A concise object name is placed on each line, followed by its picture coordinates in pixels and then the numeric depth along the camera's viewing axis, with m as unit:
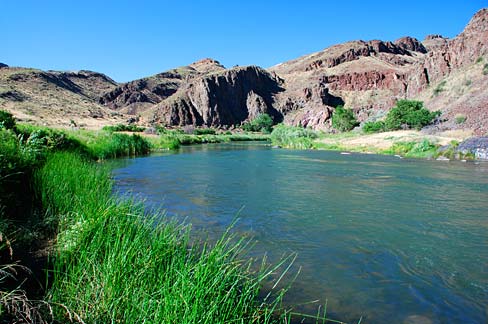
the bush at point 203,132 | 95.84
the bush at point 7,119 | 13.01
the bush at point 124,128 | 53.77
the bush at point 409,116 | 53.07
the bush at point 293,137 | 47.62
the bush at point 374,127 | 58.86
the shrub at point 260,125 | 131.75
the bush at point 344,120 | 82.88
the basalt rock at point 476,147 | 27.38
